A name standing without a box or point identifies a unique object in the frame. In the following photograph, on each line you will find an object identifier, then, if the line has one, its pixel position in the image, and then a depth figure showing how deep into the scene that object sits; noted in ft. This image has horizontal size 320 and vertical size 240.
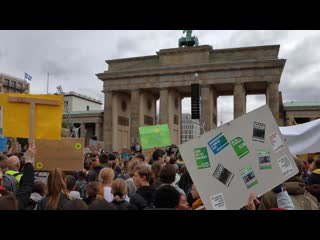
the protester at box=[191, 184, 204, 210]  17.21
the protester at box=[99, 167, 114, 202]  18.56
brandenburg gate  167.84
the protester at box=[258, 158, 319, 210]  14.83
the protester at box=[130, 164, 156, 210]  17.46
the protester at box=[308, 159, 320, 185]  22.47
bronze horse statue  200.23
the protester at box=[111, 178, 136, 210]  15.74
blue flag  177.78
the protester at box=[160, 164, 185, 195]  19.49
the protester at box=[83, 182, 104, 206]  16.24
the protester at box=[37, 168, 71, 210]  14.70
